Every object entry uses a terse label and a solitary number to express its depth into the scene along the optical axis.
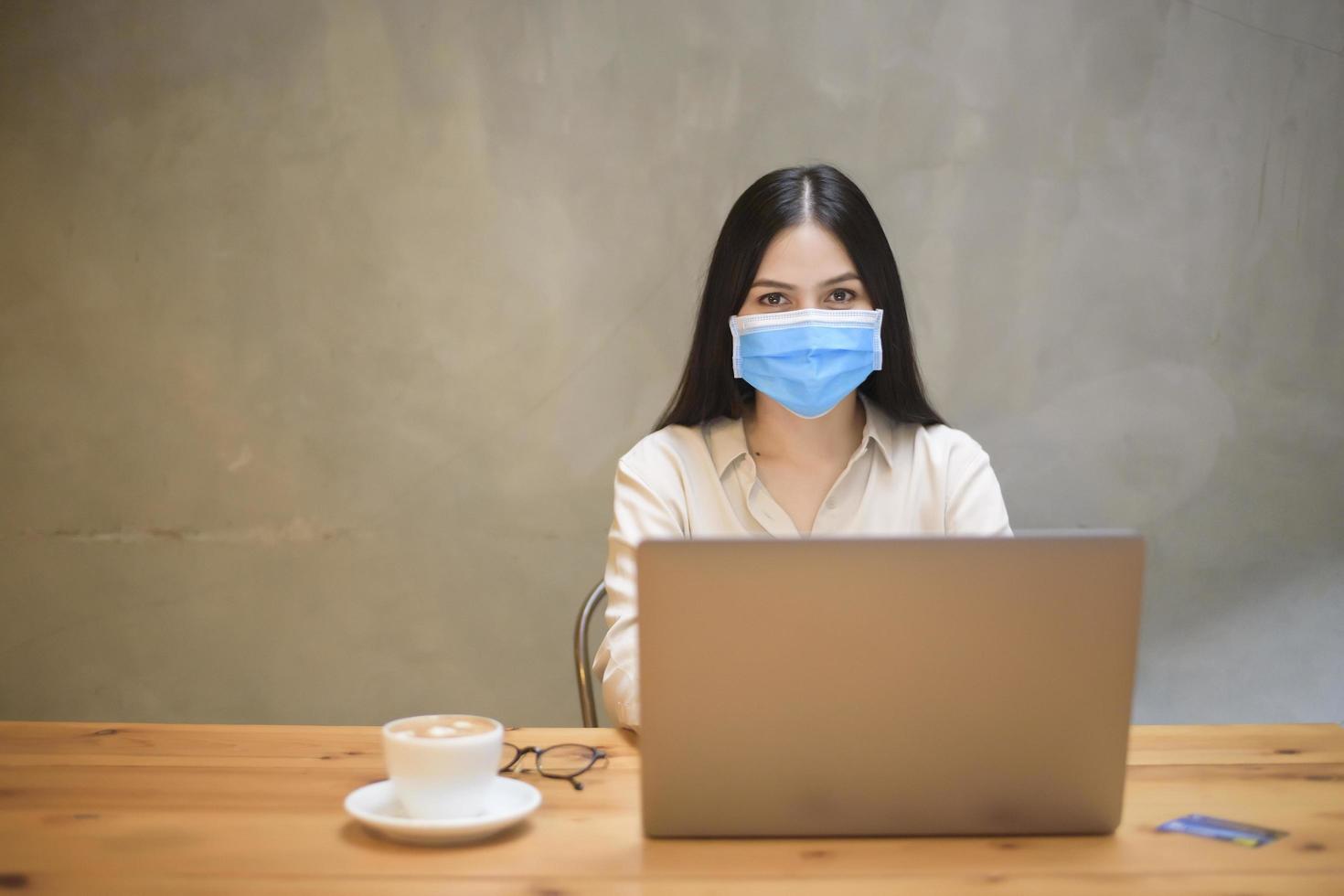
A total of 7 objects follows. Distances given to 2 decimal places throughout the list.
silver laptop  0.90
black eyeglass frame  1.16
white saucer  0.95
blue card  0.97
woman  1.82
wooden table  0.87
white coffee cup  0.95
